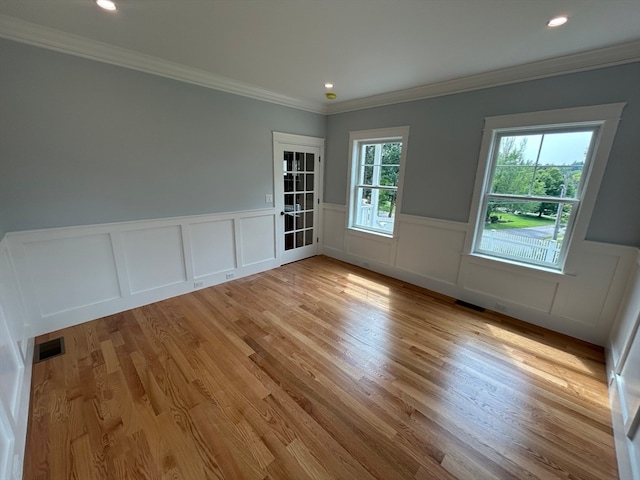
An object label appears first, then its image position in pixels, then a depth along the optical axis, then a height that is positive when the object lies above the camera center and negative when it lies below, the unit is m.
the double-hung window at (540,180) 2.38 +0.03
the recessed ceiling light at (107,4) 1.74 +1.09
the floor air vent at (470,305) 3.14 -1.50
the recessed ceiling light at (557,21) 1.76 +1.10
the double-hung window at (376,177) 3.77 +0.00
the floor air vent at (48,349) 2.18 -1.56
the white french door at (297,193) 4.05 -0.30
